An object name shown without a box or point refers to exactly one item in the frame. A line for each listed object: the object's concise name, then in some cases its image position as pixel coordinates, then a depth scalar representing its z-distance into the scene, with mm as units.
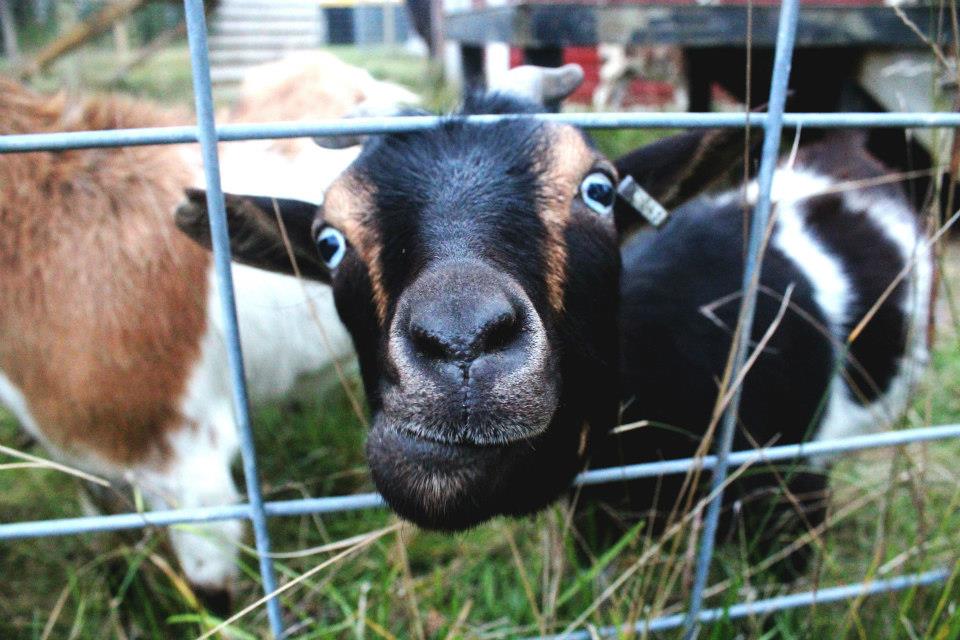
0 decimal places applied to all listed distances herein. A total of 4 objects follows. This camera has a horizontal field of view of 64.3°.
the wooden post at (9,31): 1968
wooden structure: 878
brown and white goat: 491
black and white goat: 260
